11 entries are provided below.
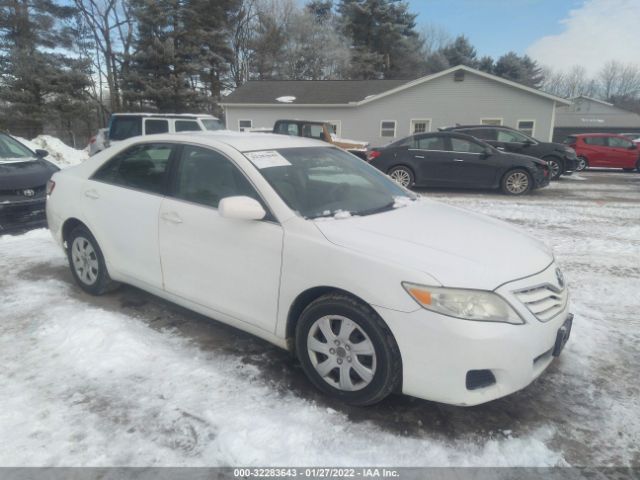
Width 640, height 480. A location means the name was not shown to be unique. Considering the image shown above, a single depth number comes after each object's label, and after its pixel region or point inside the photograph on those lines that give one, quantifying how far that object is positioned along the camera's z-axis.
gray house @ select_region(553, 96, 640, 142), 39.38
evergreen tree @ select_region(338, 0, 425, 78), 38.12
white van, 12.75
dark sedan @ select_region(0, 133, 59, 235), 6.35
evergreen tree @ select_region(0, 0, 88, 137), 24.52
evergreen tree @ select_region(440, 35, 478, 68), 44.12
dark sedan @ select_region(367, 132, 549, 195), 11.02
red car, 17.80
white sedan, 2.38
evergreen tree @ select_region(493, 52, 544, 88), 43.94
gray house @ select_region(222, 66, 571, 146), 21.41
